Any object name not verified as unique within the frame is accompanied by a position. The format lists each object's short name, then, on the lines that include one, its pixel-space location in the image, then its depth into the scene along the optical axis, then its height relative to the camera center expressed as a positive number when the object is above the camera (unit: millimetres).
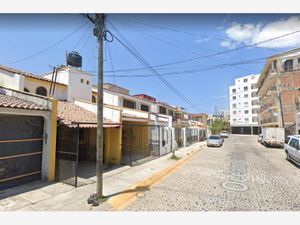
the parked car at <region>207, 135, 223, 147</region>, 21672 -1768
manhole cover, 6668 -2395
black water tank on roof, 15812 +6484
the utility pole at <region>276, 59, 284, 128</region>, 25288 +3277
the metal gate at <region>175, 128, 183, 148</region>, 20094 -1097
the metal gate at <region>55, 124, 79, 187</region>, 7253 -1174
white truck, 20766 -1164
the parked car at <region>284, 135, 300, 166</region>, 10172 -1382
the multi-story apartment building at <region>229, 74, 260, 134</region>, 63375 +8479
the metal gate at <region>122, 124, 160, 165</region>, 13734 -1248
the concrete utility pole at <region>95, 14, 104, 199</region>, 5566 +736
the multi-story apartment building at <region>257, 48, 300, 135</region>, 27703 +6792
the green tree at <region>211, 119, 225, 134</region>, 45003 +218
